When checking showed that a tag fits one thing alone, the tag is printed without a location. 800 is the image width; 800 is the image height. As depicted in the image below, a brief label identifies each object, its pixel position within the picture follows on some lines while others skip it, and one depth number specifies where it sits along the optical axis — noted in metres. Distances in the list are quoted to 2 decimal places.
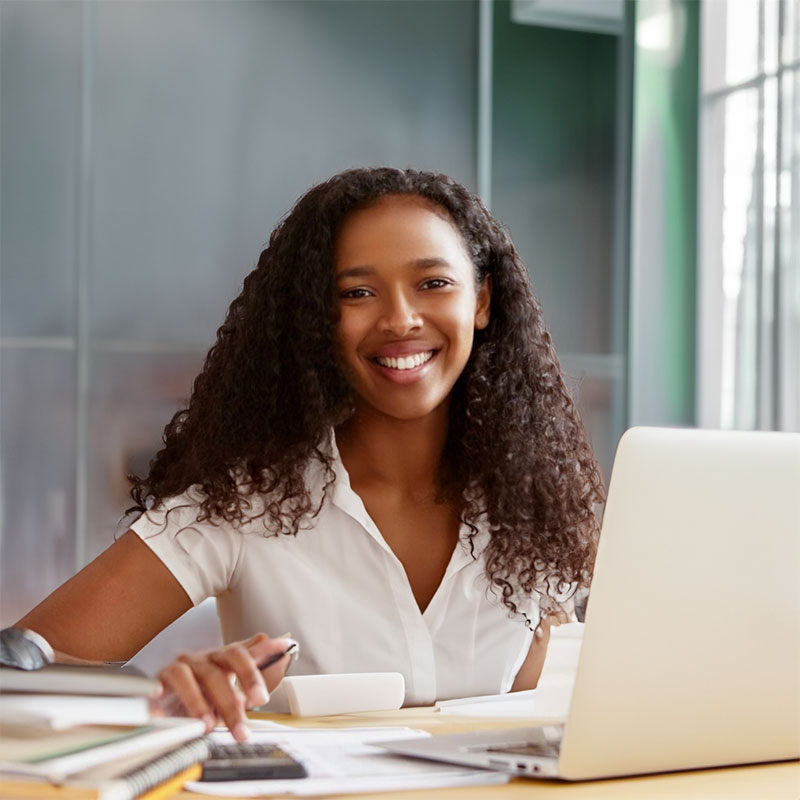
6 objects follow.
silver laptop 1.16
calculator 1.16
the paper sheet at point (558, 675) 1.17
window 2.48
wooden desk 1.15
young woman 1.55
